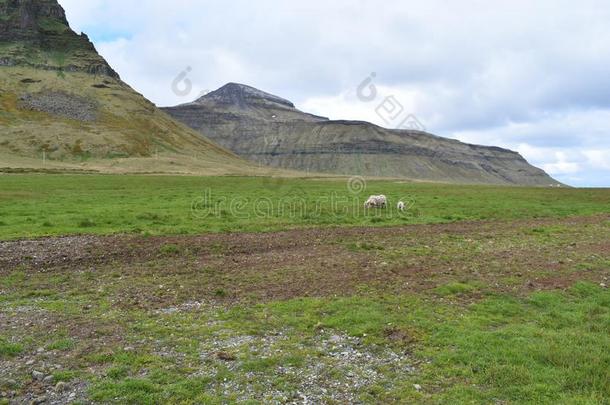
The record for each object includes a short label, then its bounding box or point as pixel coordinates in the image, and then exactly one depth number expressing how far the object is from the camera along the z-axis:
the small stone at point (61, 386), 8.75
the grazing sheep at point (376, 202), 40.78
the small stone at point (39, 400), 8.35
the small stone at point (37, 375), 9.16
